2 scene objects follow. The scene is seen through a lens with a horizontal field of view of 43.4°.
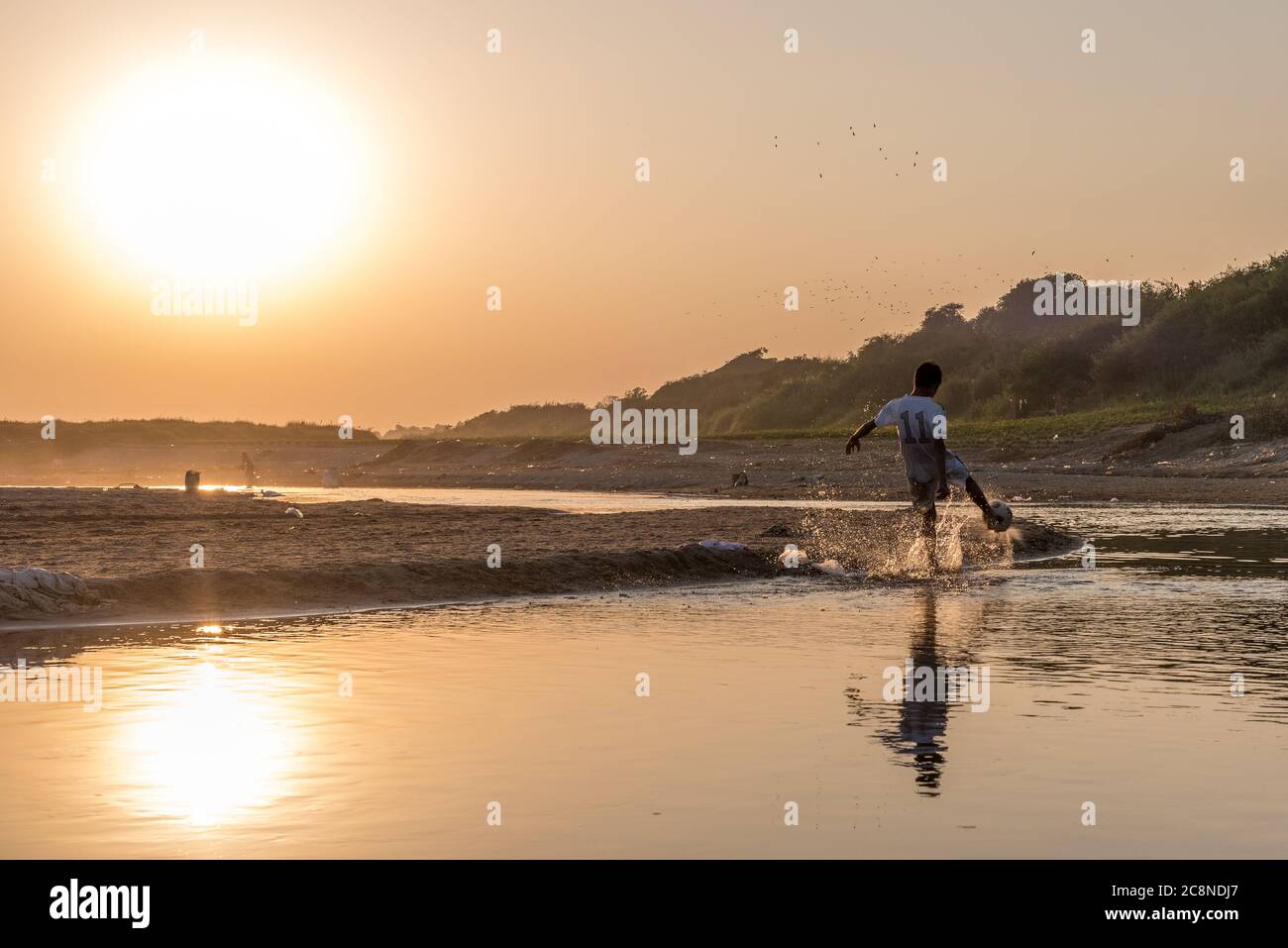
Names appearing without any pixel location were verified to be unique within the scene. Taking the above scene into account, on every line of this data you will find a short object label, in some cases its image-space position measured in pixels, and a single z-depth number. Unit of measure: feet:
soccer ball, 59.08
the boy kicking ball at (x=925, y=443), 52.70
